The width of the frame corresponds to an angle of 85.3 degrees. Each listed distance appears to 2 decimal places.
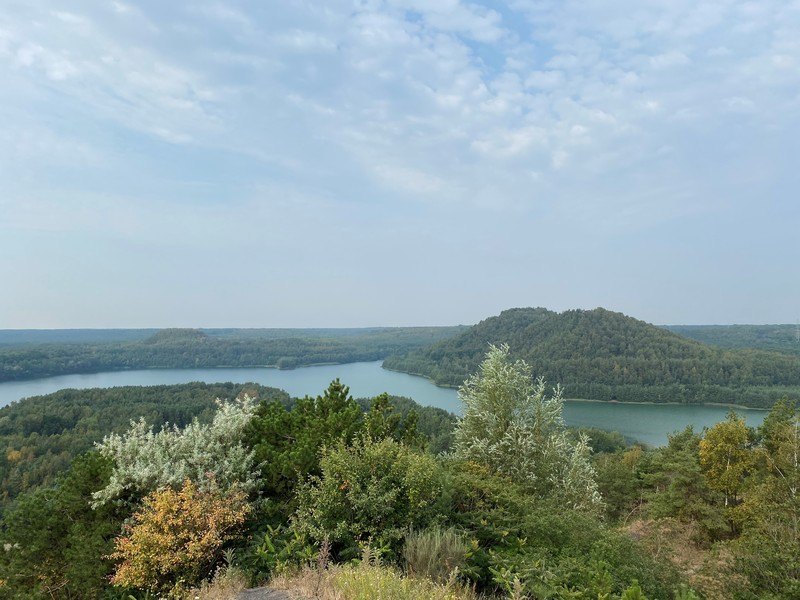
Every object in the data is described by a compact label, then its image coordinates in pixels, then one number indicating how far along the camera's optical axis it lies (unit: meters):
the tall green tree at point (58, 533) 8.03
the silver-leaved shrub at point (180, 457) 8.27
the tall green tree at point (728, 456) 16.72
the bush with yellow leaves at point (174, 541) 6.83
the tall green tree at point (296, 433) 8.85
